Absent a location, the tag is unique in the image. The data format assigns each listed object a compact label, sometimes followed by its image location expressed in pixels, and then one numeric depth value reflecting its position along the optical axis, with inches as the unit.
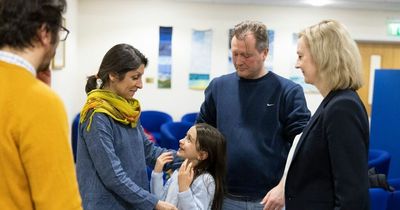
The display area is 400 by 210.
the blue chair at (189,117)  237.8
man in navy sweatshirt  80.2
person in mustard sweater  37.4
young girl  81.2
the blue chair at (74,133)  207.3
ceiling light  231.8
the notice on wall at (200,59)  246.1
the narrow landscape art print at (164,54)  244.7
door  256.5
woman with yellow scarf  67.3
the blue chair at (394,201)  110.7
